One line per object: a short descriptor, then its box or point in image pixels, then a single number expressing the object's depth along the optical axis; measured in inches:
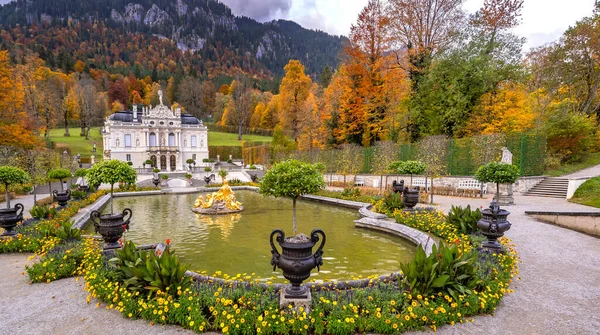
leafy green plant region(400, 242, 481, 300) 180.2
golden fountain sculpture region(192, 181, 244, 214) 538.0
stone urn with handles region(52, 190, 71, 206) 500.7
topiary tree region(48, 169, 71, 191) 559.8
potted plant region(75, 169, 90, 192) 668.4
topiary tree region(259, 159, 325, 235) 331.3
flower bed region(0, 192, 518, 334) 160.4
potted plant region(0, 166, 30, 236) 325.4
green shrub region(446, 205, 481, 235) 323.3
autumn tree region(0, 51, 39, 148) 805.2
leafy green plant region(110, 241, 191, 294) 182.1
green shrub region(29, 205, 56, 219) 398.0
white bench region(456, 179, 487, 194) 699.4
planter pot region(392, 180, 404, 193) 502.9
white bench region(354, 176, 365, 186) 930.1
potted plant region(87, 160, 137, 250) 255.1
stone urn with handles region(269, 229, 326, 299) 169.3
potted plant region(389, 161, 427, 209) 445.1
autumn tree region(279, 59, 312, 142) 1679.4
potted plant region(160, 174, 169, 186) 1058.2
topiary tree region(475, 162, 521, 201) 402.6
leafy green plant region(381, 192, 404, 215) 472.7
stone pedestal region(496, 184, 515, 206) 537.5
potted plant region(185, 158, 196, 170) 1832.9
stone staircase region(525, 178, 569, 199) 622.0
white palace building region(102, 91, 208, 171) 1726.1
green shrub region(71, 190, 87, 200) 608.1
